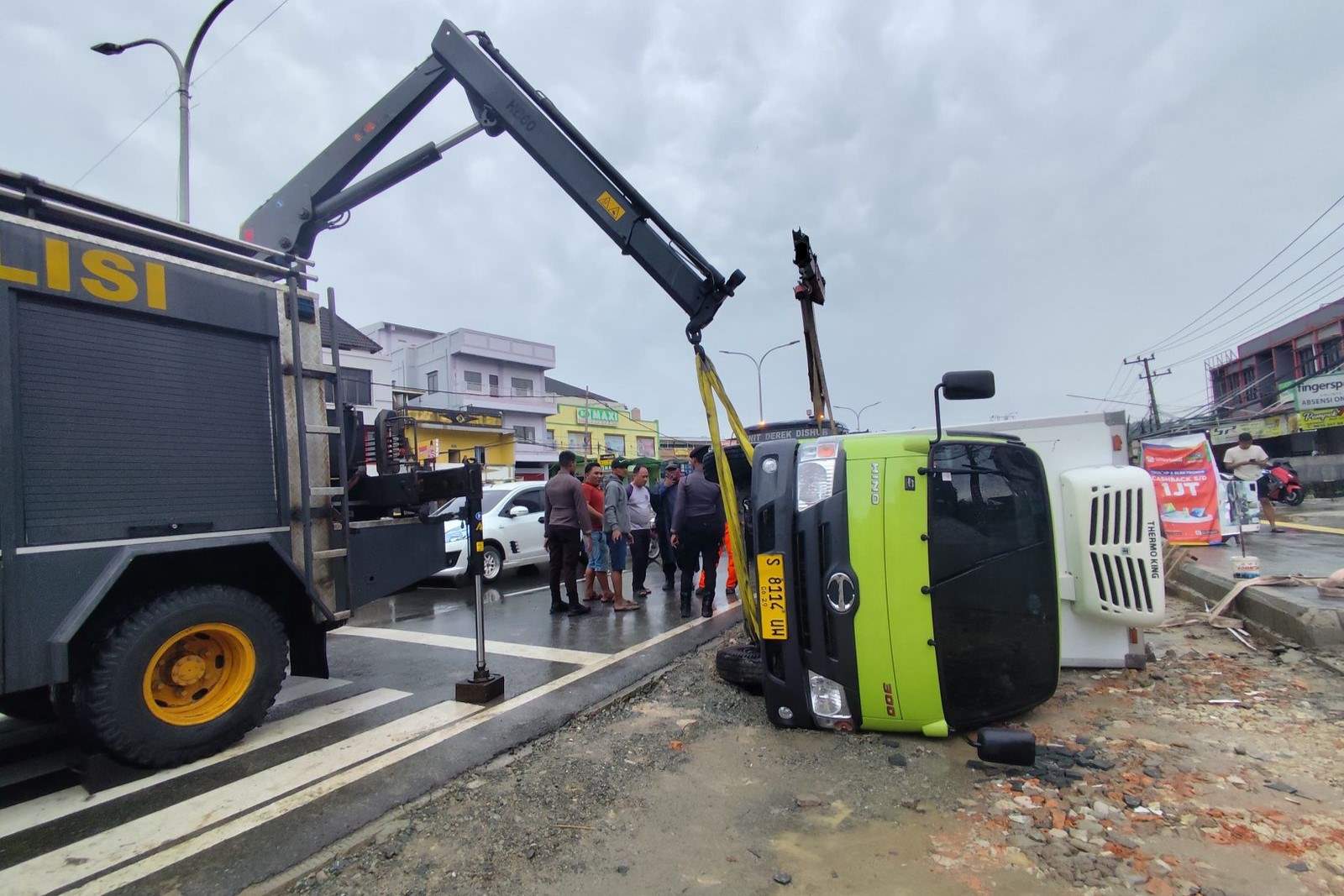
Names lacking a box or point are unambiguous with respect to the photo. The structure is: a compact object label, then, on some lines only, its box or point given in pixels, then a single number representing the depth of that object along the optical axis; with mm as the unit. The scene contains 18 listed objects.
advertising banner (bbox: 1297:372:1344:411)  29281
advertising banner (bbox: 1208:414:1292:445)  33344
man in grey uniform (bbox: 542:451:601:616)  7508
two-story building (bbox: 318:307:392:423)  29406
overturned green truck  3564
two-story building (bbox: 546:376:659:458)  43406
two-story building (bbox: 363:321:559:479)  38972
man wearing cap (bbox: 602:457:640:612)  7758
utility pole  44044
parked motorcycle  16531
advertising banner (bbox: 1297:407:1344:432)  29094
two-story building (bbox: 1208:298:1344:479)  29658
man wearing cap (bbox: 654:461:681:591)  9312
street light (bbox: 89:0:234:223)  8938
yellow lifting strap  4688
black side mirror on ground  3238
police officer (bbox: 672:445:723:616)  7359
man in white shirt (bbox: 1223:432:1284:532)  10891
